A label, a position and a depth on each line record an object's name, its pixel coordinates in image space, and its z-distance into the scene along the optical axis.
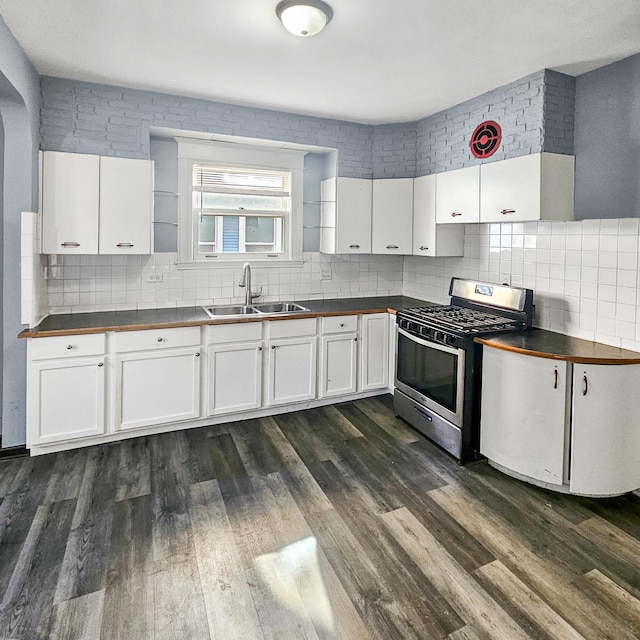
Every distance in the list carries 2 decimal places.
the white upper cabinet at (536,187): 3.04
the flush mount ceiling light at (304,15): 2.21
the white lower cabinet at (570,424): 2.62
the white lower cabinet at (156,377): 3.30
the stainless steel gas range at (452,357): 3.12
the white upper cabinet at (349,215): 4.30
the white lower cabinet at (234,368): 3.58
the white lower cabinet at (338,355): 3.99
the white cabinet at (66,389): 3.06
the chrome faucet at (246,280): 4.13
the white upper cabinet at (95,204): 3.26
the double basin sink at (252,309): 3.90
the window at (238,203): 4.05
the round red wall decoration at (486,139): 3.43
